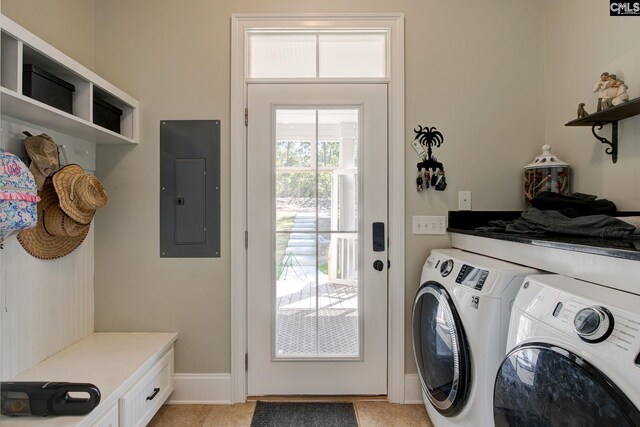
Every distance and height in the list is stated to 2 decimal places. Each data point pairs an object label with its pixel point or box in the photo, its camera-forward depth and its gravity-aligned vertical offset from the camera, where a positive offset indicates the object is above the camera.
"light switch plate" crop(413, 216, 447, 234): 1.86 -0.08
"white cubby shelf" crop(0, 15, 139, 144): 1.07 +0.51
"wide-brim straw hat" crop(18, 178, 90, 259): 1.41 -0.10
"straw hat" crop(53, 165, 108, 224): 1.42 +0.08
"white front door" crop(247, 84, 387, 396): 1.85 -0.18
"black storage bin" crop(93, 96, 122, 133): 1.54 +0.50
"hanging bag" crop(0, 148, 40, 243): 1.00 +0.04
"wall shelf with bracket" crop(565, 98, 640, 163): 1.31 +0.43
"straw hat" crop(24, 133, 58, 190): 1.34 +0.24
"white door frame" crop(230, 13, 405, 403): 1.83 +0.25
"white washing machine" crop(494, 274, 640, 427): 0.62 -0.34
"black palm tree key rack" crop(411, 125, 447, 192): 1.84 +0.29
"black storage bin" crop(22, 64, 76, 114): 1.19 +0.50
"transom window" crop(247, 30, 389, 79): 1.88 +0.96
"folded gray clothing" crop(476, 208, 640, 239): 1.05 -0.06
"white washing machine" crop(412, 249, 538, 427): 1.11 -0.49
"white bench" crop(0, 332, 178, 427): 1.20 -0.74
